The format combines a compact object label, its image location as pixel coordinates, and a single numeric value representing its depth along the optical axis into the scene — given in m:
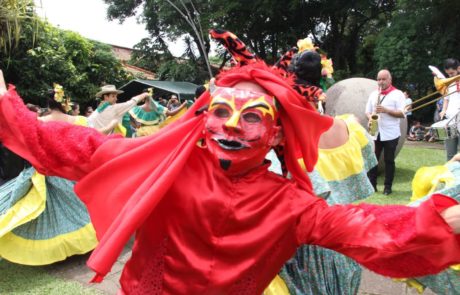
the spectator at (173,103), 13.21
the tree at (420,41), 14.02
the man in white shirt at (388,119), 5.91
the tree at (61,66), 14.97
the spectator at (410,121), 15.25
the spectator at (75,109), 8.48
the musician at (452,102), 5.80
